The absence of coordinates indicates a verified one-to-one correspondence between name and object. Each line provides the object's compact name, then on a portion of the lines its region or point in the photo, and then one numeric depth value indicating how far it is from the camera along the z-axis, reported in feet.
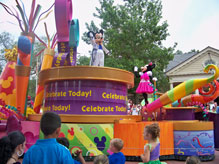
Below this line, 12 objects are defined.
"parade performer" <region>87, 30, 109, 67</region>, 25.26
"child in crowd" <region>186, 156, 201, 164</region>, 8.25
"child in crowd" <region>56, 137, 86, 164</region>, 8.42
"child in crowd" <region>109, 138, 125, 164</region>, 10.22
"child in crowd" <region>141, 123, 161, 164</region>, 9.62
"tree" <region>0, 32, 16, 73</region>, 96.45
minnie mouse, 25.98
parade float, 19.83
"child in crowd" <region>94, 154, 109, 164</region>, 8.02
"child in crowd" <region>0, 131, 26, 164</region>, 7.13
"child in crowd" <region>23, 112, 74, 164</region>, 6.35
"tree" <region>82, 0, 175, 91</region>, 67.56
